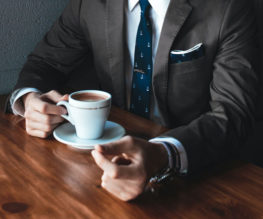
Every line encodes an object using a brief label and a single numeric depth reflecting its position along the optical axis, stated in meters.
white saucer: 0.98
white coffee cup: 0.98
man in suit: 0.87
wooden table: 0.73
